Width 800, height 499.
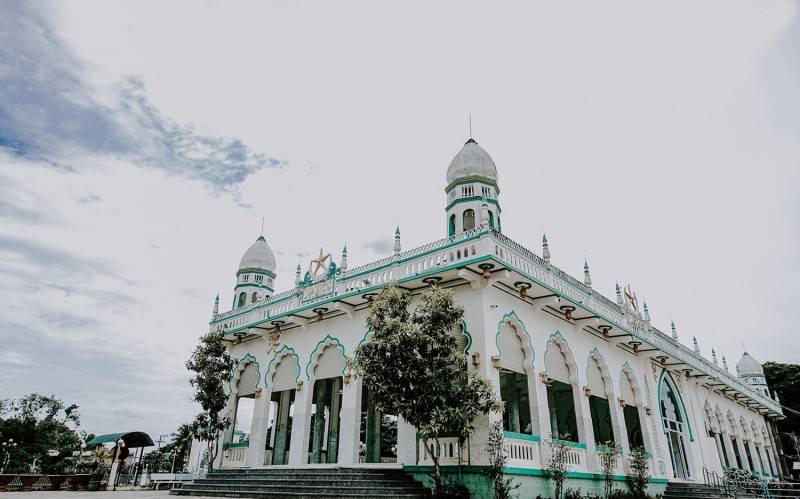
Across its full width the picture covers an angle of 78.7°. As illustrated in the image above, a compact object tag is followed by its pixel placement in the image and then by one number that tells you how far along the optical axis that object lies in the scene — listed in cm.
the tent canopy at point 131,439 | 2227
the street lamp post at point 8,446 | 3694
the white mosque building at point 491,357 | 1322
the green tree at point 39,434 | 3844
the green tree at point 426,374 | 1071
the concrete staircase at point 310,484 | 1155
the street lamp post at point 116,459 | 2102
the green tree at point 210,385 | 1766
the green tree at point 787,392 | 4191
